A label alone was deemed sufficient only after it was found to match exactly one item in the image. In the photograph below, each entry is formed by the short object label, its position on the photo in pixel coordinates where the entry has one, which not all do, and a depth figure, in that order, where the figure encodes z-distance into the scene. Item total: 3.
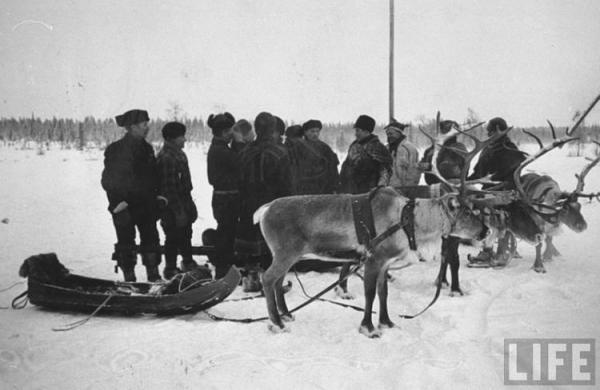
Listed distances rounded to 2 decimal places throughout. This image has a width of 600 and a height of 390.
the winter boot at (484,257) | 7.09
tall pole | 9.96
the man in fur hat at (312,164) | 6.97
